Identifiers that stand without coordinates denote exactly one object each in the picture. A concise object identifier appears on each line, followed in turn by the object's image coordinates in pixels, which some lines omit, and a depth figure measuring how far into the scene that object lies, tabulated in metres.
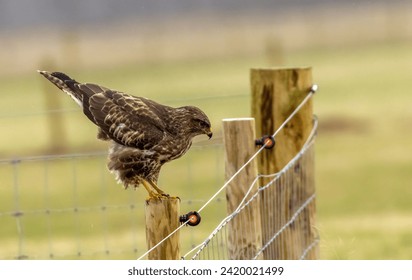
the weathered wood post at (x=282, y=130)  19.33
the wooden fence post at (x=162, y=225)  15.11
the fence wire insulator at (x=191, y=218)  15.33
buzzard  17.50
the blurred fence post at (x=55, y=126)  61.28
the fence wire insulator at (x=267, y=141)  18.78
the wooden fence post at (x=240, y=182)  17.09
